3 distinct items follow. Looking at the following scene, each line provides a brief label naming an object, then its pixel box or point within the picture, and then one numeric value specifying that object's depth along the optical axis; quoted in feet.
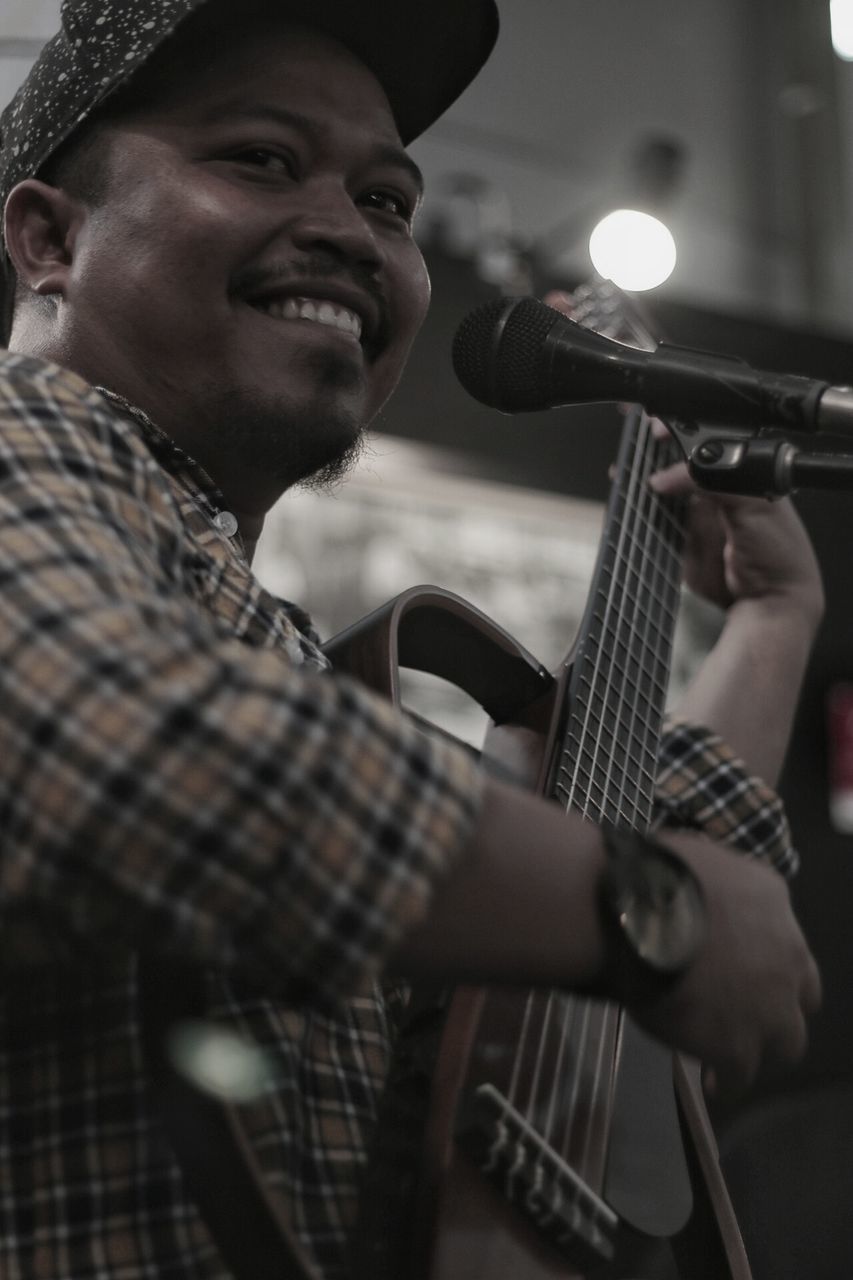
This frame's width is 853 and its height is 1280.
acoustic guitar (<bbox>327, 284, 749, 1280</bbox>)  4.66
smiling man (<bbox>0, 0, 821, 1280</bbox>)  4.27
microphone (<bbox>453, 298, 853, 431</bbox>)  4.98
